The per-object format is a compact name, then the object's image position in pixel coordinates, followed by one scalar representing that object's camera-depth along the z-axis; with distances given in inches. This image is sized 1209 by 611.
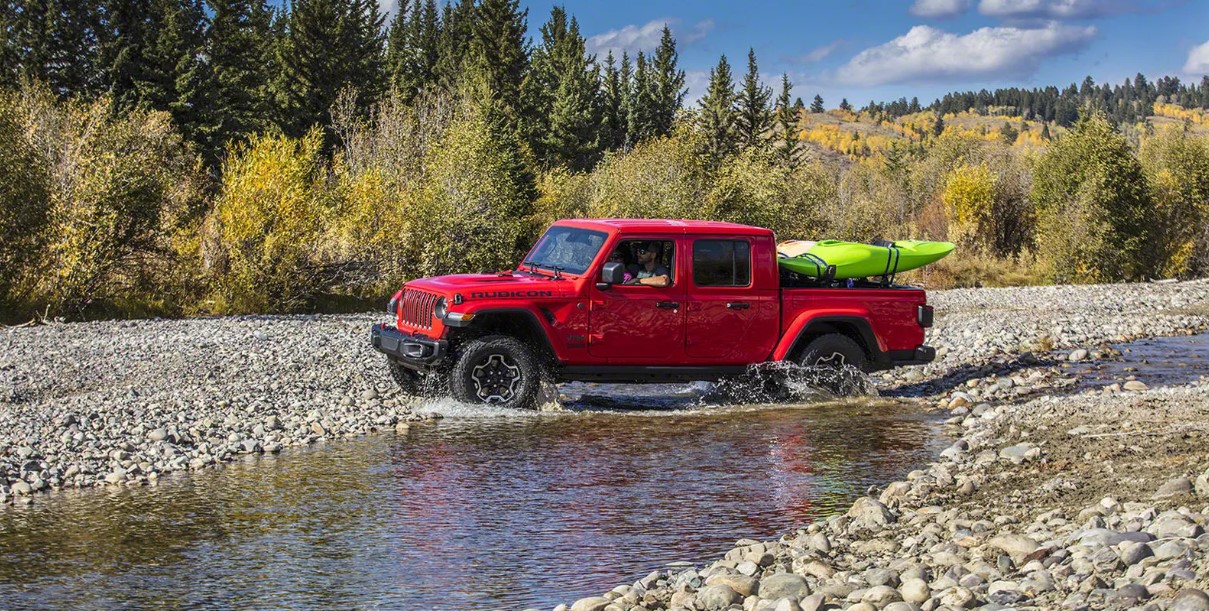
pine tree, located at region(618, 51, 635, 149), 2910.9
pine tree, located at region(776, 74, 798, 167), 3004.4
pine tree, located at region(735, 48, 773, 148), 2807.6
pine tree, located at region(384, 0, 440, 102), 2647.6
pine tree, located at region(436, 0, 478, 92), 2581.2
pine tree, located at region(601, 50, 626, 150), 2888.8
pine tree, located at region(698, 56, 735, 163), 2758.4
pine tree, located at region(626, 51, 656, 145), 2920.8
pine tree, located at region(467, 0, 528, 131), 2458.2
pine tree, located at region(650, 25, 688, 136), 3048.7
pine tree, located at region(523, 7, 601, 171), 2536.9
